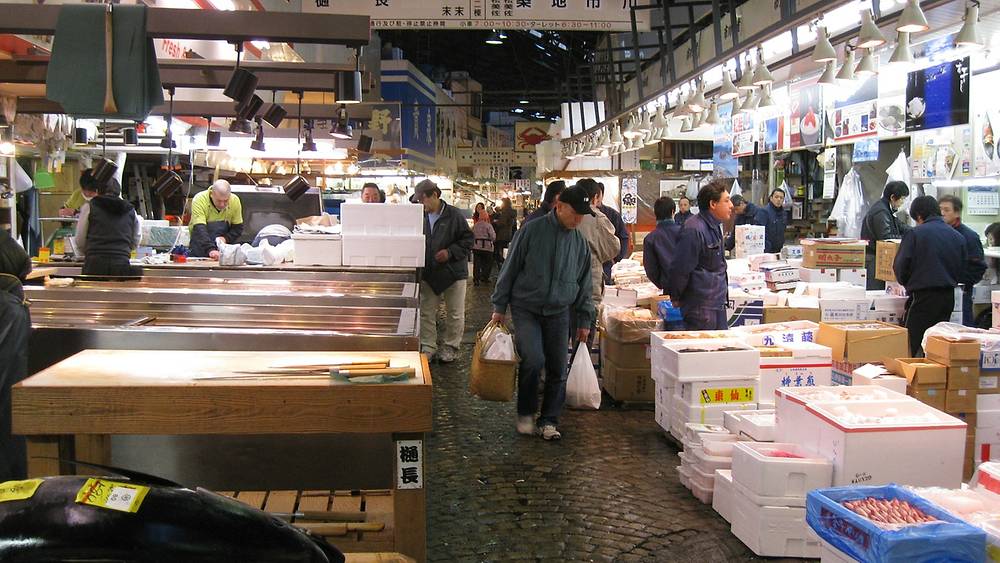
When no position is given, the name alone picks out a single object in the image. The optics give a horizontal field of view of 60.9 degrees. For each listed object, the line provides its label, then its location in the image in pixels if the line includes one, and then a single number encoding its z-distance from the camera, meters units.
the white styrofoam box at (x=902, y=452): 4.27
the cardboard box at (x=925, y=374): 5.65
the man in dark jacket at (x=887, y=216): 10.25
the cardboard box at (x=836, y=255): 9.69
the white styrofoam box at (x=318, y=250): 8.23
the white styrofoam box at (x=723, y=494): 5.13
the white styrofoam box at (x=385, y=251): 8.20
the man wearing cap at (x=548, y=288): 6.80
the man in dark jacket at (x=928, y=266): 7.76
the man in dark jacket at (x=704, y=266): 7.14
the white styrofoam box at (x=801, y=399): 4.77
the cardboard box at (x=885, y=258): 9.44
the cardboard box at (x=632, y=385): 8.22
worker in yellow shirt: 10.23
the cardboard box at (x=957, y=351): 5.61
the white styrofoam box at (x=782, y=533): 4.59
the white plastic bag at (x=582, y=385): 7.39
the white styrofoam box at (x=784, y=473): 4.46
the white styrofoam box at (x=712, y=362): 6.23
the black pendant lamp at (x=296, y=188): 9.81
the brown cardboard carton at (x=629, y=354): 8.11
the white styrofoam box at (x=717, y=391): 6.29
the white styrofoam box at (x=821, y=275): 9.63
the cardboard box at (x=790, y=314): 8.58
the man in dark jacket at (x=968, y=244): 9.07
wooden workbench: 3.03
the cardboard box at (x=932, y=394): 5.68
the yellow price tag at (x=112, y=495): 1.98
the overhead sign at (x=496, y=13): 10.26
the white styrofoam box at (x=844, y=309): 8.56
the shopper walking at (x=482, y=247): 21.61
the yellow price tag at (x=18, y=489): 2.02
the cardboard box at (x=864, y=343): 6.84
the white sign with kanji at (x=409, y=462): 3.23
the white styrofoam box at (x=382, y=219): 8.20
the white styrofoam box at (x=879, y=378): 5.62
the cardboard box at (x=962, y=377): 5.66
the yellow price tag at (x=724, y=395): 6.30
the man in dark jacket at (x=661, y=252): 7.68
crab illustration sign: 35.50
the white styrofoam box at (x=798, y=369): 6.45
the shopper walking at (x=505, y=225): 24.80
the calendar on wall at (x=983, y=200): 10.34
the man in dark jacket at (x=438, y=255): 10.22
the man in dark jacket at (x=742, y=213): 13.85
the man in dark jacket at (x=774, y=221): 13.52
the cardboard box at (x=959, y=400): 5.70
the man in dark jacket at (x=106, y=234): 8.68
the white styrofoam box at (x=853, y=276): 9.73
